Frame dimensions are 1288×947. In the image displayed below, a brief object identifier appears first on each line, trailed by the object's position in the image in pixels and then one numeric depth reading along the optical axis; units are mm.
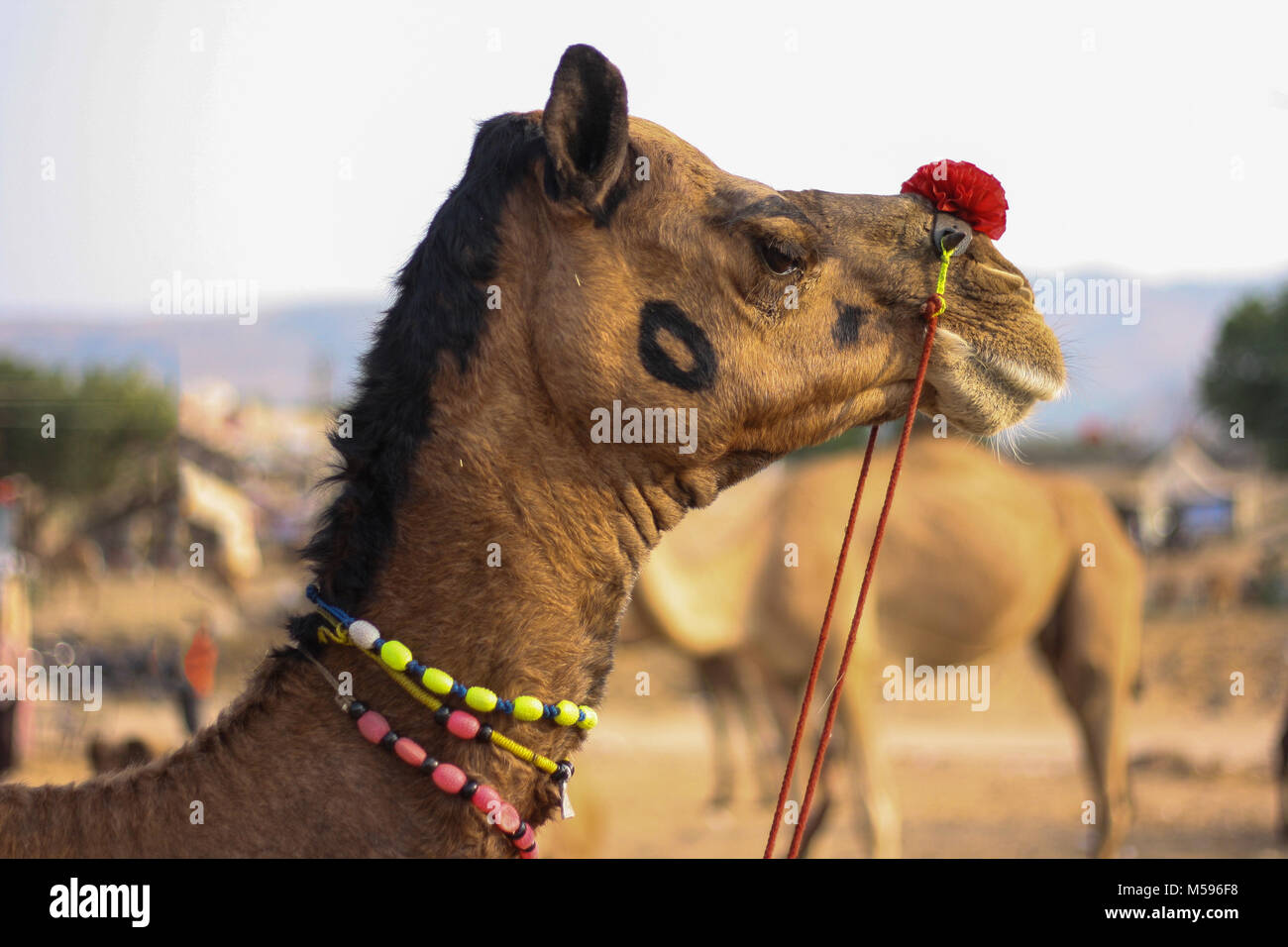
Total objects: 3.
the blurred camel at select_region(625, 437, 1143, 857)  9141
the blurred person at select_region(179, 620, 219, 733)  11109
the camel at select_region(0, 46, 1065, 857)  2172
